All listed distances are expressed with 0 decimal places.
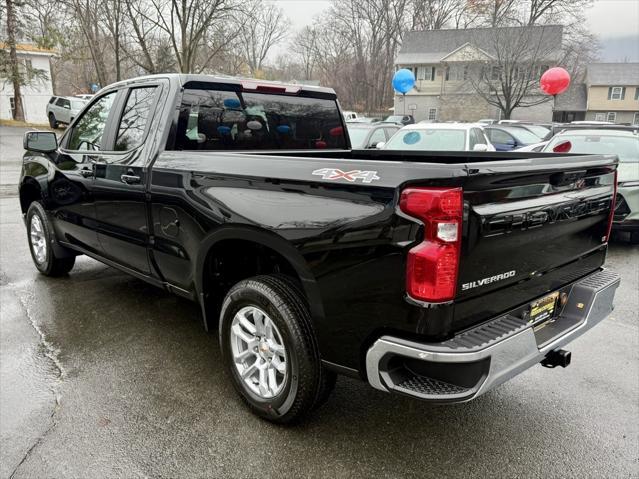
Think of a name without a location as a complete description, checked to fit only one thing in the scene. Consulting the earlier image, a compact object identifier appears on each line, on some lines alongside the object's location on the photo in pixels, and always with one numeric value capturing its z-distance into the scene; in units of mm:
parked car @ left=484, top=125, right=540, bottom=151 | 13763
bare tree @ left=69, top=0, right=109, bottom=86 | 26219
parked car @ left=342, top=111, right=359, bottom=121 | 29914
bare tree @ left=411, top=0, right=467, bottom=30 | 57969
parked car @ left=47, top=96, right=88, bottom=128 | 25047
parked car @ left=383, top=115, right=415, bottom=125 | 29562
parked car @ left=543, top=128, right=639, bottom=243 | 6840
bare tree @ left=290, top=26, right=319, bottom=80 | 67094
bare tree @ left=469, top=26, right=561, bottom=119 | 31312
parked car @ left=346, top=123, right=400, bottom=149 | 11609
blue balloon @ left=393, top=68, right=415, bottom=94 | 25797
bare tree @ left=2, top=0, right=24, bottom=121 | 27312
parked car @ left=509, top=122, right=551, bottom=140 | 15909
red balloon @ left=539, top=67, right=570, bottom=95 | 23281
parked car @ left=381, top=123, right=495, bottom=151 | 9258
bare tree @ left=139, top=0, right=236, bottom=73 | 26594
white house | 33781
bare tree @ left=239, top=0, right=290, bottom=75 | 60406
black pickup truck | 2062
